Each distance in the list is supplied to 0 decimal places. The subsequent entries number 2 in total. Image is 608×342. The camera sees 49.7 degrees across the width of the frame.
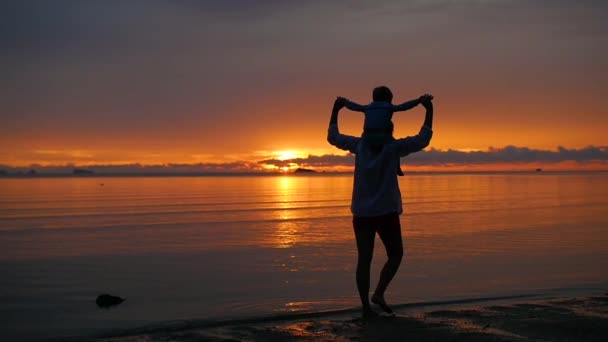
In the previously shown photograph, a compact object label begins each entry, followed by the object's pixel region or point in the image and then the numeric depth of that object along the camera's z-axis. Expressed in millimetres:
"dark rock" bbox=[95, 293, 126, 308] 10492
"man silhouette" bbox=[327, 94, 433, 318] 7699
